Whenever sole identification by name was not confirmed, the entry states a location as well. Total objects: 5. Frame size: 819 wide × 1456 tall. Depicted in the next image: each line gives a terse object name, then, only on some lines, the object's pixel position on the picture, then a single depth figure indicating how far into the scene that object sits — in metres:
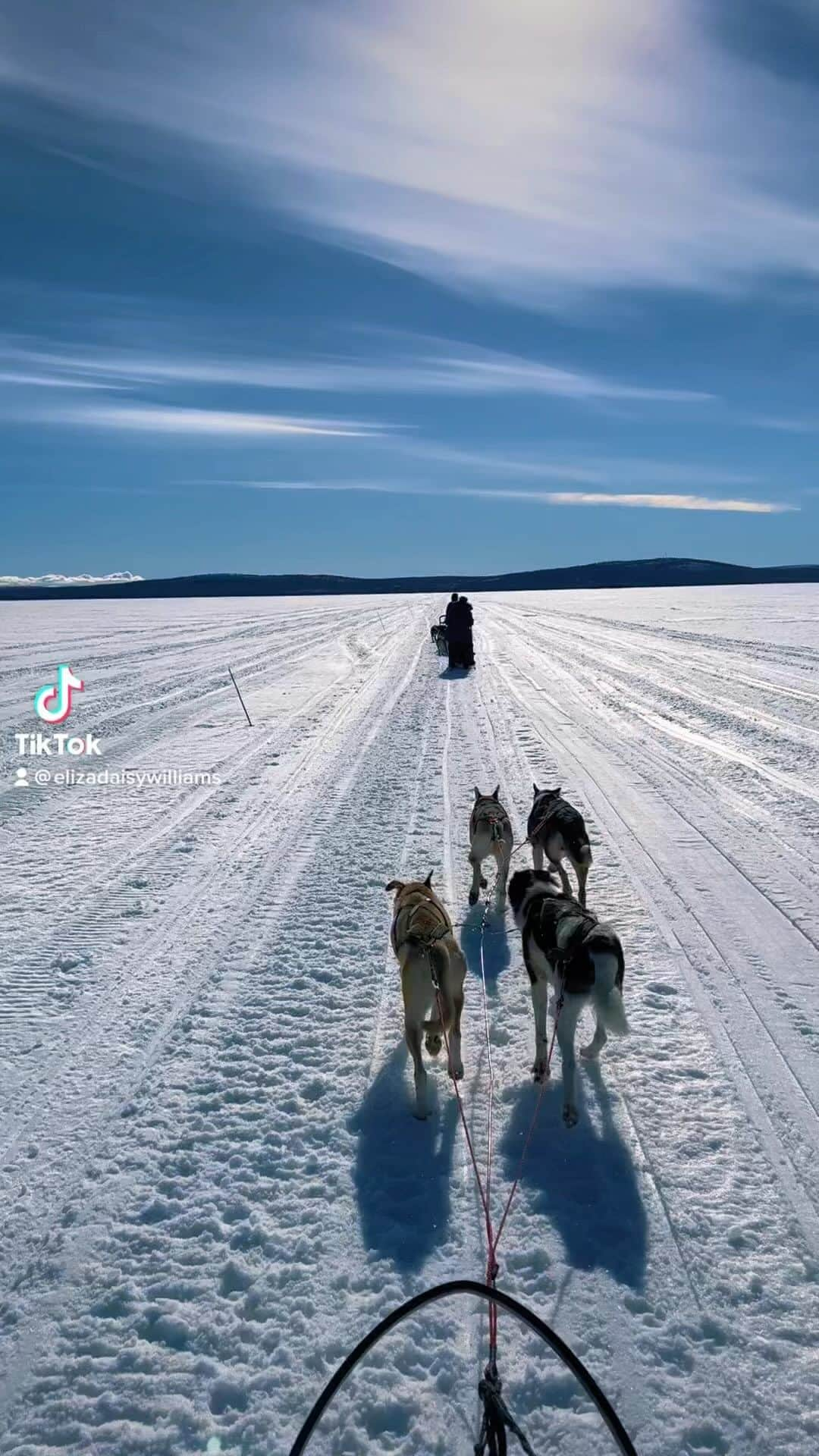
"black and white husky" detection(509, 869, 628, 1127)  3.53
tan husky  3.72
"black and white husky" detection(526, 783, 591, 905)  5.89
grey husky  6.00
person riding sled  19.73
